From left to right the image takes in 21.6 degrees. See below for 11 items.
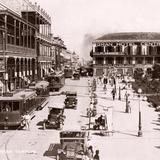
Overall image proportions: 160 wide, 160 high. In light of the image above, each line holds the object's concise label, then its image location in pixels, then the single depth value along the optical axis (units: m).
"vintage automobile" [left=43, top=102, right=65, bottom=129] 28.72
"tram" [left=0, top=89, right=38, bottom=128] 27.86
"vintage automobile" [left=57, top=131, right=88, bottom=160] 19.78
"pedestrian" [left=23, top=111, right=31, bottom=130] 28.19
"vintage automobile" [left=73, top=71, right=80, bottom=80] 82.31
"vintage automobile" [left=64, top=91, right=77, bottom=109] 39.84
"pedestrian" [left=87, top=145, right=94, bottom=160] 19.57
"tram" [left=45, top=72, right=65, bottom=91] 55.51
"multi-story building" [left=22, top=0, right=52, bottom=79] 71.00
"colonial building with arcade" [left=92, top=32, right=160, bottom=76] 108.81
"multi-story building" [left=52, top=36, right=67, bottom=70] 105.50
